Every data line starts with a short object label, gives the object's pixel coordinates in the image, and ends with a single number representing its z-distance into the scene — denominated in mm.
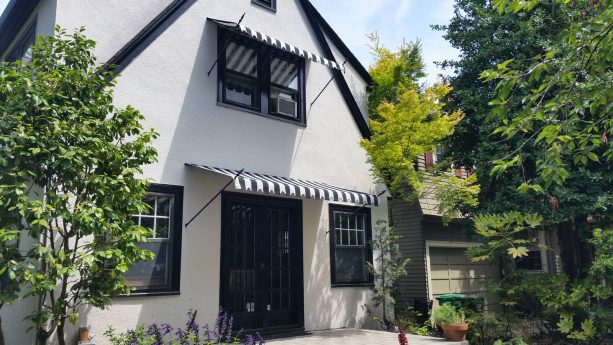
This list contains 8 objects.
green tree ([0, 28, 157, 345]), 6648
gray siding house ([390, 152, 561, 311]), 16922
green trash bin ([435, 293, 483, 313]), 13224
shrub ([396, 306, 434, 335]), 13031
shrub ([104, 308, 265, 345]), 7809
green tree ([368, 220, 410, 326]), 12838
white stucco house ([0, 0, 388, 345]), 9719
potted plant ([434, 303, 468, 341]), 11141
